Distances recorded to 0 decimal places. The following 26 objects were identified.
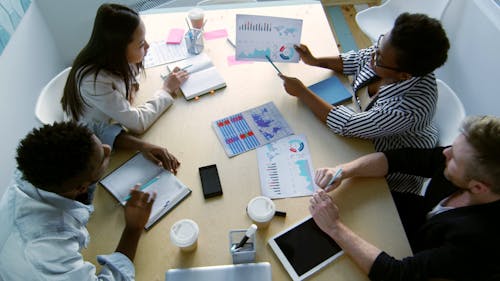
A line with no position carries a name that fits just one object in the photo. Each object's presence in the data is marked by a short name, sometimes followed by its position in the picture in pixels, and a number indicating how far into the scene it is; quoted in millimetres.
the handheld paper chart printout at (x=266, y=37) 1571
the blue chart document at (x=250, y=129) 1403
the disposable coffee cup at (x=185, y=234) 1058
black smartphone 1241
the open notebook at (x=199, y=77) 1604
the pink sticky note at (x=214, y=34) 1900
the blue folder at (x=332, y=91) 1578
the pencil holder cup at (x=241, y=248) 1034
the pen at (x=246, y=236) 999
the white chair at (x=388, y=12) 2463
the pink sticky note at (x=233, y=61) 1752
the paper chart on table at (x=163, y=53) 1763
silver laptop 1044
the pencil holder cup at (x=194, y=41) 1788
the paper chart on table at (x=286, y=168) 1255
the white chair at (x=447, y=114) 1543
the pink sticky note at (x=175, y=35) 1854
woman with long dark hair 1346
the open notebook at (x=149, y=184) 1209
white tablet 1059
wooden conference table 1100
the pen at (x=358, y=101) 1548
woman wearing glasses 1272
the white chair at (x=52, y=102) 1534
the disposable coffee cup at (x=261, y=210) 1118
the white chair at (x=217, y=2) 2193
